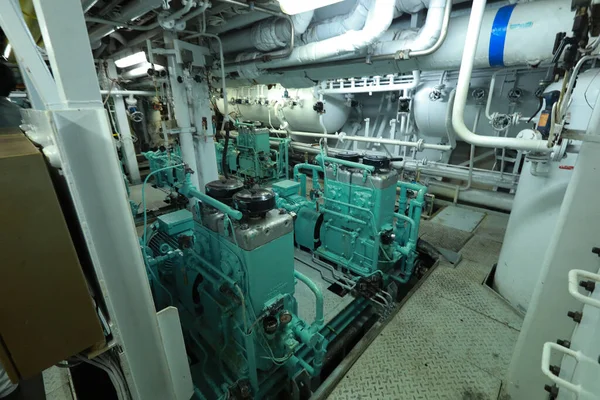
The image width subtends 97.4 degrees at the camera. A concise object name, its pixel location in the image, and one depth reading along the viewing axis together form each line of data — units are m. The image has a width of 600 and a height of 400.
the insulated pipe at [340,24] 2.94
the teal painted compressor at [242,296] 2.02
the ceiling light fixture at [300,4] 2.27
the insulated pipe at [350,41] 2.49
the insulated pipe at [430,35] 2.46
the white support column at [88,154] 0.71
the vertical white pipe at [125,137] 7.29
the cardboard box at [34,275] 0.64
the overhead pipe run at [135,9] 2.50
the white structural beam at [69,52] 0.71
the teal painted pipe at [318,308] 2.21
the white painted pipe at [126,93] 6.19
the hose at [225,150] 2.38
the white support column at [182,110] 3.69
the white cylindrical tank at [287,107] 6.97
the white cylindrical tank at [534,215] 2.28
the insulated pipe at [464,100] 1.91
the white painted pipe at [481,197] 4.96
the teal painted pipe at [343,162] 3.36
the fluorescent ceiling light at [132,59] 5.33
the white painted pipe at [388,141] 5.08
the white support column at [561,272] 1.24
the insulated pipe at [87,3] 2.17
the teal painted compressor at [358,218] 3.49
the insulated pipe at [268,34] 3.20
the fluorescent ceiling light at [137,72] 6.04
